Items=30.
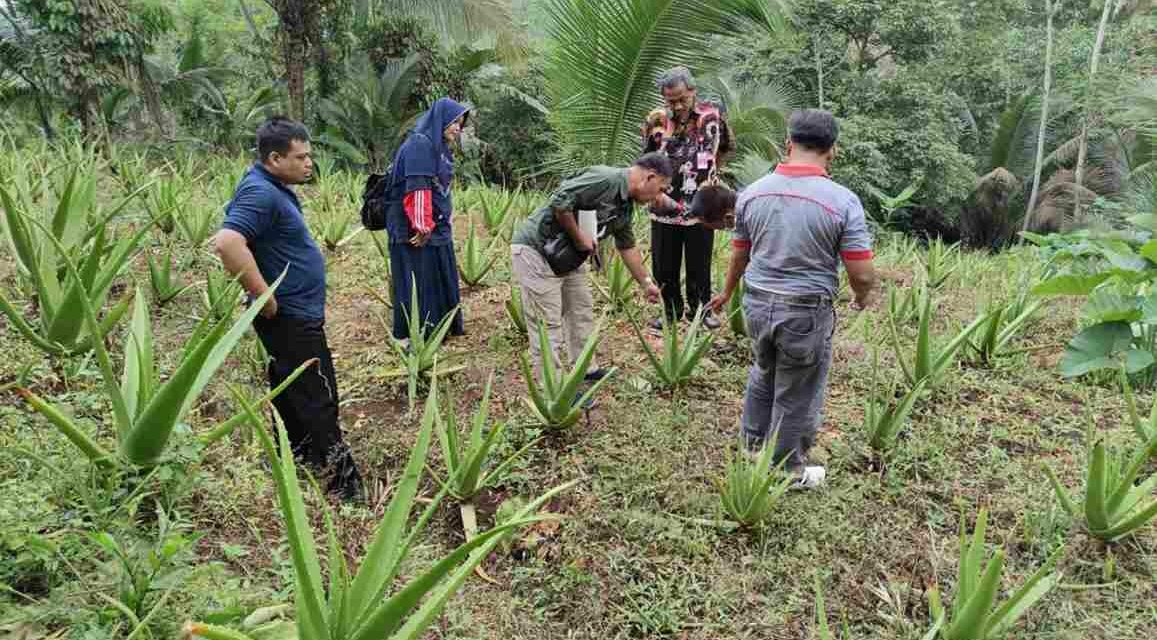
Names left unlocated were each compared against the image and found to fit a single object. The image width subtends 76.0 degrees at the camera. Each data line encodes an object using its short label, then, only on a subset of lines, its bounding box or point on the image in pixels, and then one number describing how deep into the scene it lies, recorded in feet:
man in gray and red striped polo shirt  7.86
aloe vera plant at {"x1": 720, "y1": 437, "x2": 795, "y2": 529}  7.93
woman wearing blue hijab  11.07
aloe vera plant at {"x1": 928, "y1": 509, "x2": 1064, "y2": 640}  6.12
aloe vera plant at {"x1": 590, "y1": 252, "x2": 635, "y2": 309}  13.99
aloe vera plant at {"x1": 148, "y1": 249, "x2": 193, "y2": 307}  11.70
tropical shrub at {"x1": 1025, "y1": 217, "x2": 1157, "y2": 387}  10.91
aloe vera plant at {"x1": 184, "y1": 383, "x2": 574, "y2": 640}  4.04
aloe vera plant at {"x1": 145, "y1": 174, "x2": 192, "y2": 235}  14.64
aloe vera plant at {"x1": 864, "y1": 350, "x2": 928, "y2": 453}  9.27
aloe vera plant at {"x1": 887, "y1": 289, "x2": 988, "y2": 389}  9.94
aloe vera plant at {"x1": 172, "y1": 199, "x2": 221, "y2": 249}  14.97
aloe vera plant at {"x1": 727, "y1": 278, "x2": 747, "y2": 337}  12.72
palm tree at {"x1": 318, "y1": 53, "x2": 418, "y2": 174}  38.14
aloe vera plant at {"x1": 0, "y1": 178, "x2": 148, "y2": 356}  6.29
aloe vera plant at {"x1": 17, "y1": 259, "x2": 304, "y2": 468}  4.84
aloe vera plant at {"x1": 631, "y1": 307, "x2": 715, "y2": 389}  10.60
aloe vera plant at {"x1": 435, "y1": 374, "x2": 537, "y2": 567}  7.89
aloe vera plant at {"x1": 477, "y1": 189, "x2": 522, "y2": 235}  18.37
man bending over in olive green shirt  9.70
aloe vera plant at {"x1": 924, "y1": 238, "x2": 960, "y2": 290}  16.38
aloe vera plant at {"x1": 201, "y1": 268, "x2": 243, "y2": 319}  10.11
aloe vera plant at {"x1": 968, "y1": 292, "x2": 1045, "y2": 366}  11.74
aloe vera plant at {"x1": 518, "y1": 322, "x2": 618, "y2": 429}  8.87
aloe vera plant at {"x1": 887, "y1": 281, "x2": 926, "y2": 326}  14.10
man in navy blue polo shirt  7.58
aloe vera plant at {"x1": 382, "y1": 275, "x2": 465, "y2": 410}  10.55
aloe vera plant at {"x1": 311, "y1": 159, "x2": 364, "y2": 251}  16.92
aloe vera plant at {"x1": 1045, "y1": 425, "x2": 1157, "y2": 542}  7.29
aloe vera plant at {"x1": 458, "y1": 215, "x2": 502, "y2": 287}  15.19
